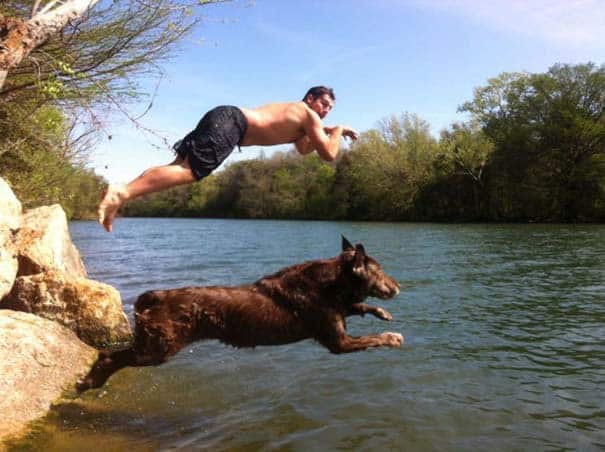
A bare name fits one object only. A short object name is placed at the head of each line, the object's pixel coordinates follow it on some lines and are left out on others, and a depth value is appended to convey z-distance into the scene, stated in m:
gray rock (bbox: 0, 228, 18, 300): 7.07
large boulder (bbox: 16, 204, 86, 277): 8.12
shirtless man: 5.57
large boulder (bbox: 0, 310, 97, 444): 5.41
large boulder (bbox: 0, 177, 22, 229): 7.45
